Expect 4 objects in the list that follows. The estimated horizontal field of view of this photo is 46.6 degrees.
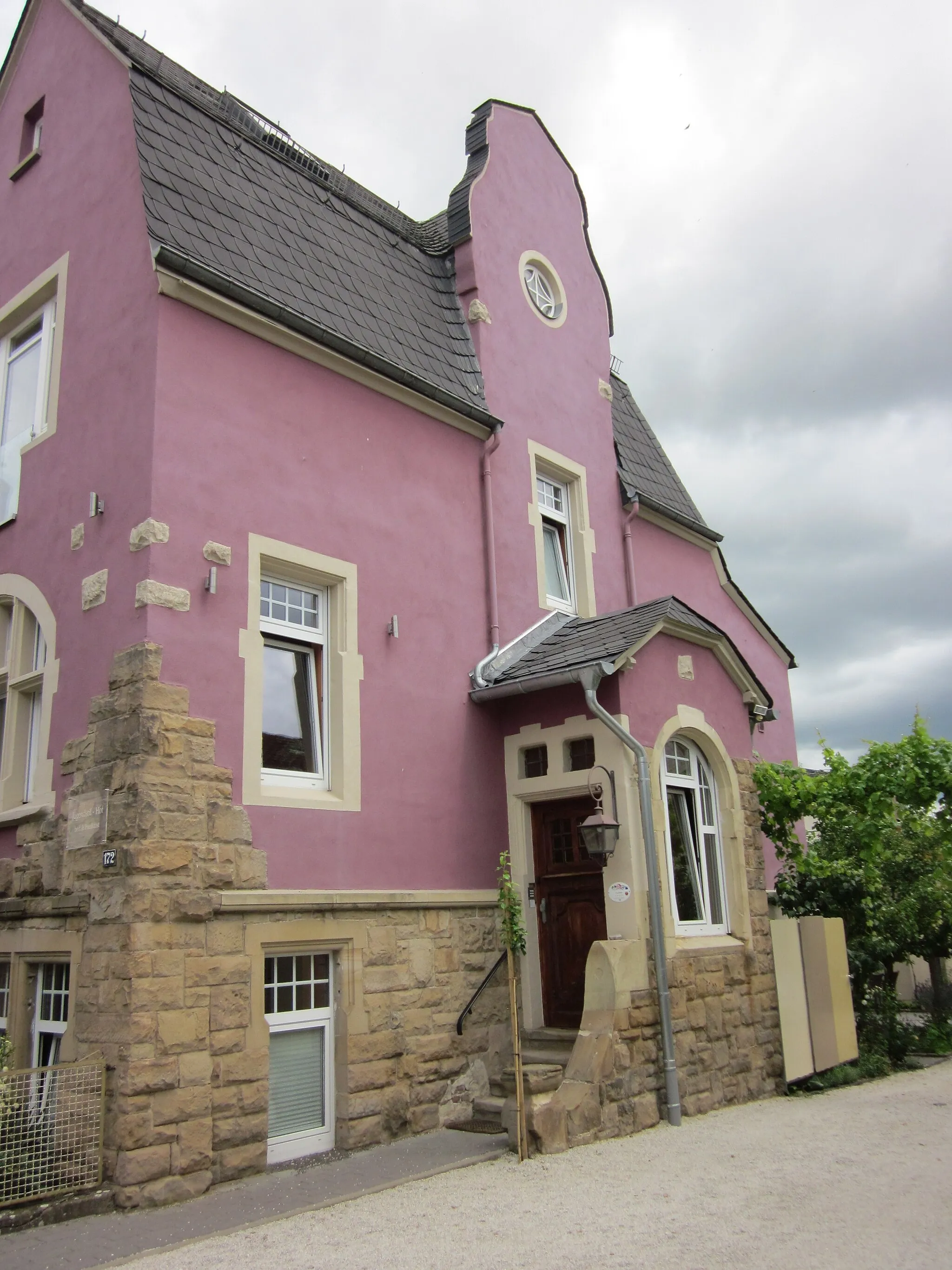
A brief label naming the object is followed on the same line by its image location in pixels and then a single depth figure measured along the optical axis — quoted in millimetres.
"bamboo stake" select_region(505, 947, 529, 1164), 7551
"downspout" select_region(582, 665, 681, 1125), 8867
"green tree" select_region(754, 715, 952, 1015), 11445
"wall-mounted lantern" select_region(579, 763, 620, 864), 9055
